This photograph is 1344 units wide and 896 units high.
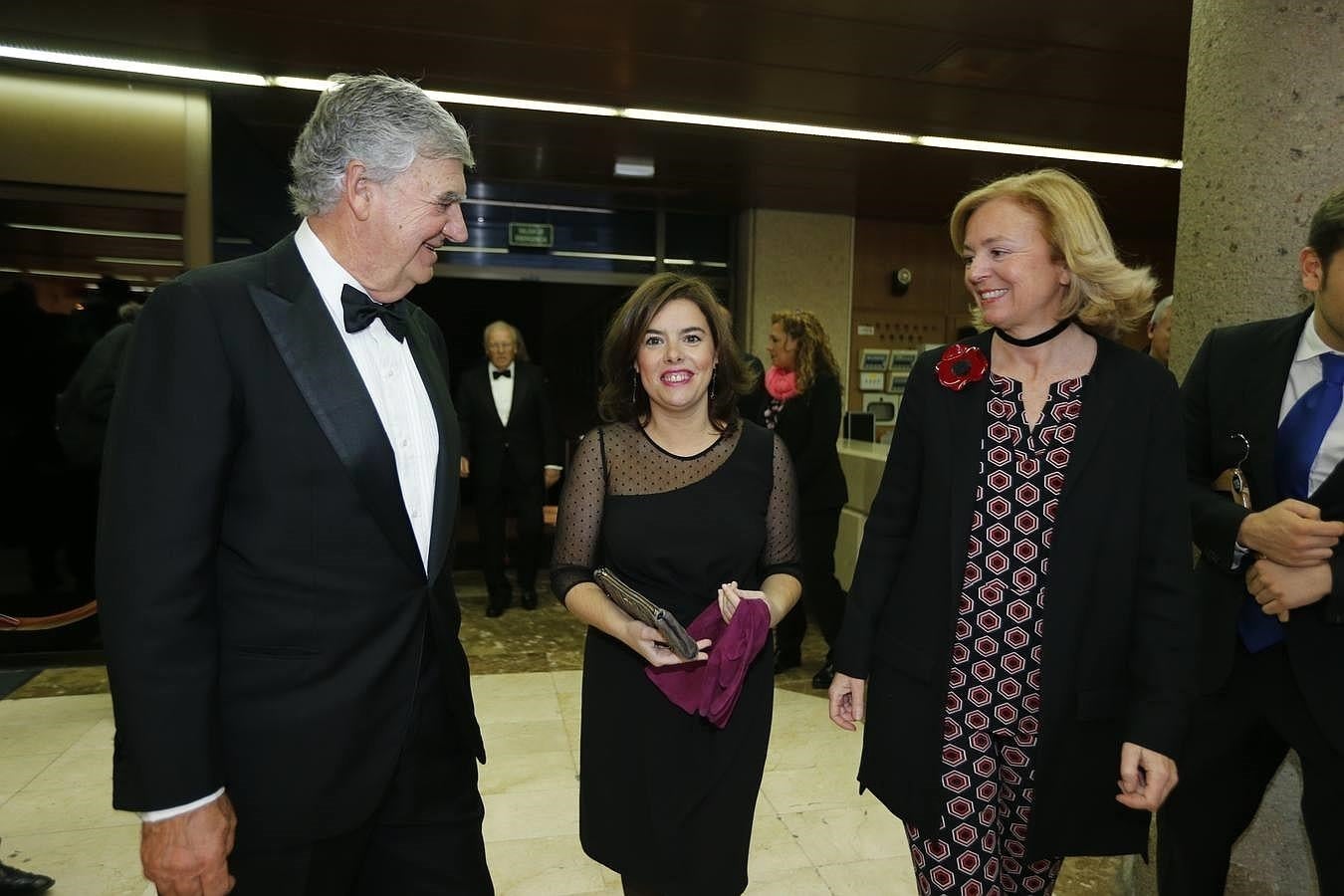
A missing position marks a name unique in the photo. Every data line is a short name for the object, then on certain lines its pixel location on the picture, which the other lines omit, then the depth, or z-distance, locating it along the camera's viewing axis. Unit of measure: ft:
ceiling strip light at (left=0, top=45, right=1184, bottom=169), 15.16
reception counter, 18.03
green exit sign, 26.08
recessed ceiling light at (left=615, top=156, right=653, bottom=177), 21.20
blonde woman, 5.07
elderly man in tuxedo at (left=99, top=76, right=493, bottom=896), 3.94
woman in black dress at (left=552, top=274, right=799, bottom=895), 6.21
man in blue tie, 5.34
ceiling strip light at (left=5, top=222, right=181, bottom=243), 15.85
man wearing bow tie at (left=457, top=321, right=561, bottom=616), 19.30
